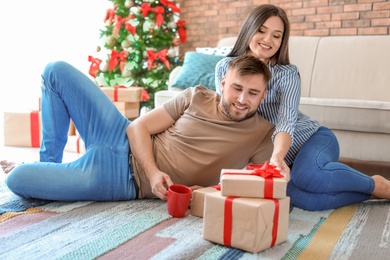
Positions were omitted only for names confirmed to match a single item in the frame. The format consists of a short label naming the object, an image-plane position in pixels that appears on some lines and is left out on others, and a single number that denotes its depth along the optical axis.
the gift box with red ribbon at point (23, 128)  3.41
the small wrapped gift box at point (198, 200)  1.67
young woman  1.89
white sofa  2.66
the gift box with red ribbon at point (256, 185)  1.38
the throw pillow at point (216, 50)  3.77
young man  1.80
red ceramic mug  1.67
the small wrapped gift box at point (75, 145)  3.37
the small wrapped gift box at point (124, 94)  3.55
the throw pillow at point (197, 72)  3.35
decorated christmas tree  4.05
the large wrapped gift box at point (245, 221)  1.36
